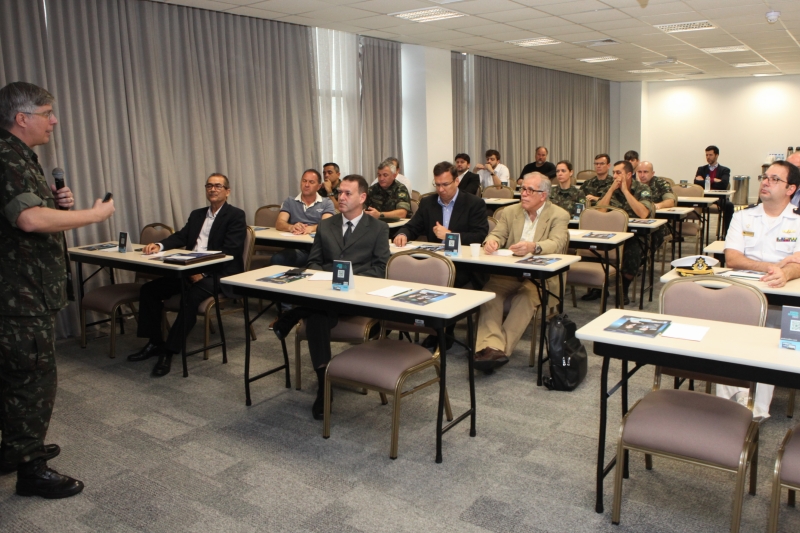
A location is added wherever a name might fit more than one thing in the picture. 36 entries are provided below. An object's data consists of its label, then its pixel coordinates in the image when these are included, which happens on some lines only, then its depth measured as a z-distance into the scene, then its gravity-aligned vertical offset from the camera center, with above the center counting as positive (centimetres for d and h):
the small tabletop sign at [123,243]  476 -45
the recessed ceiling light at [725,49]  1020 +174
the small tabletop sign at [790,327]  225 -58
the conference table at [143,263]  428 -56
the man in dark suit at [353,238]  407 -41
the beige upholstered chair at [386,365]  300 -91
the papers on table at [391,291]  323 -60
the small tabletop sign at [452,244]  448 -51
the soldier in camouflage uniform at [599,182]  725 -19
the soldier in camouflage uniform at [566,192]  668 -27
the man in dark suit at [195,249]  448 -56
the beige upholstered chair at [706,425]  221 -93
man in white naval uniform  371 -40
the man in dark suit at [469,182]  860 -17
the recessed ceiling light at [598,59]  1123 +181
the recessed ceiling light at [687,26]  803 +168
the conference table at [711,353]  217 -66
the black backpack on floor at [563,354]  390 -112
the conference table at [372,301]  294 -62
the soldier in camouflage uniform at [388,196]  678 -26
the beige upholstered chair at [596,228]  511 -55
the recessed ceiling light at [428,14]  695 +168
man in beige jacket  431 -55
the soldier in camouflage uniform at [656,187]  724 -28
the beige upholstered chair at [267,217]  657 -42
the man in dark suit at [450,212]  508 -34
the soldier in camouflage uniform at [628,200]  607 -36
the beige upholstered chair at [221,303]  448 -87
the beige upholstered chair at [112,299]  467 -84
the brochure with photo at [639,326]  247 -63
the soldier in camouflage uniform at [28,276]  257 -37
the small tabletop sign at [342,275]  332 -52
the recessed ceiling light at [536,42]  915 +176
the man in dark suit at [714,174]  1016 -21
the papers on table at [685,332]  242 -64
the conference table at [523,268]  398 -63
